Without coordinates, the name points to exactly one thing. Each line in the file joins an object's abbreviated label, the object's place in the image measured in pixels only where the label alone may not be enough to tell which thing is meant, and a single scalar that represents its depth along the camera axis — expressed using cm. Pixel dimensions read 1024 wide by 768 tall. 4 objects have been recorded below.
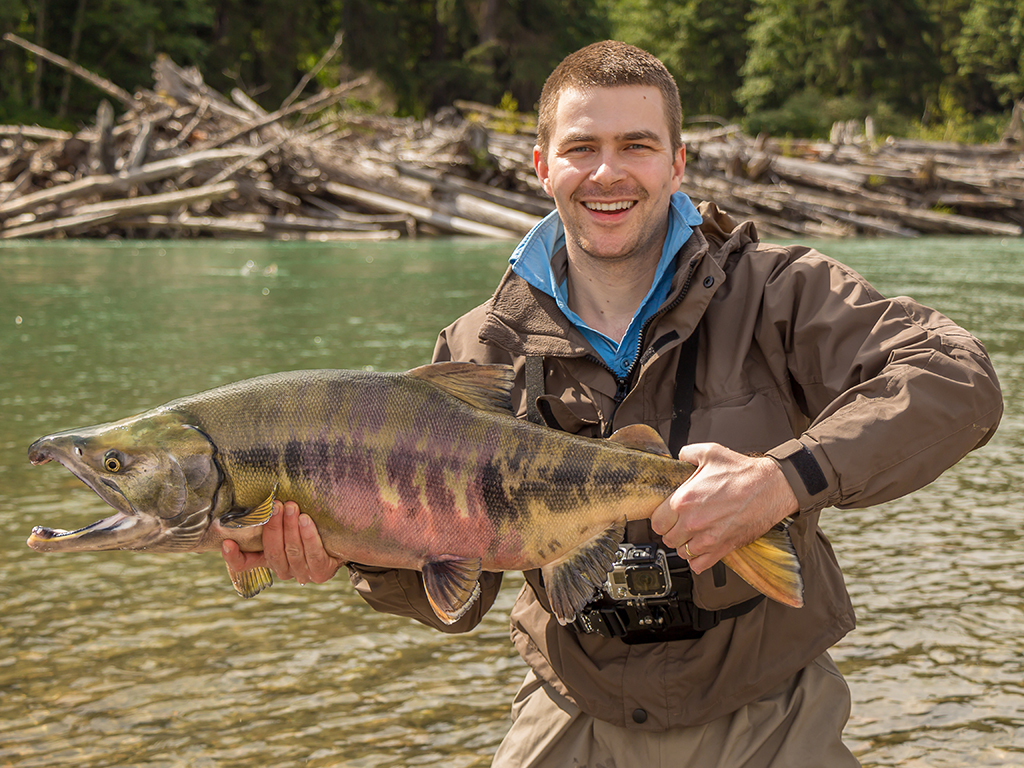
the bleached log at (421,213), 2203
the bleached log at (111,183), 2078
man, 247
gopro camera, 285
